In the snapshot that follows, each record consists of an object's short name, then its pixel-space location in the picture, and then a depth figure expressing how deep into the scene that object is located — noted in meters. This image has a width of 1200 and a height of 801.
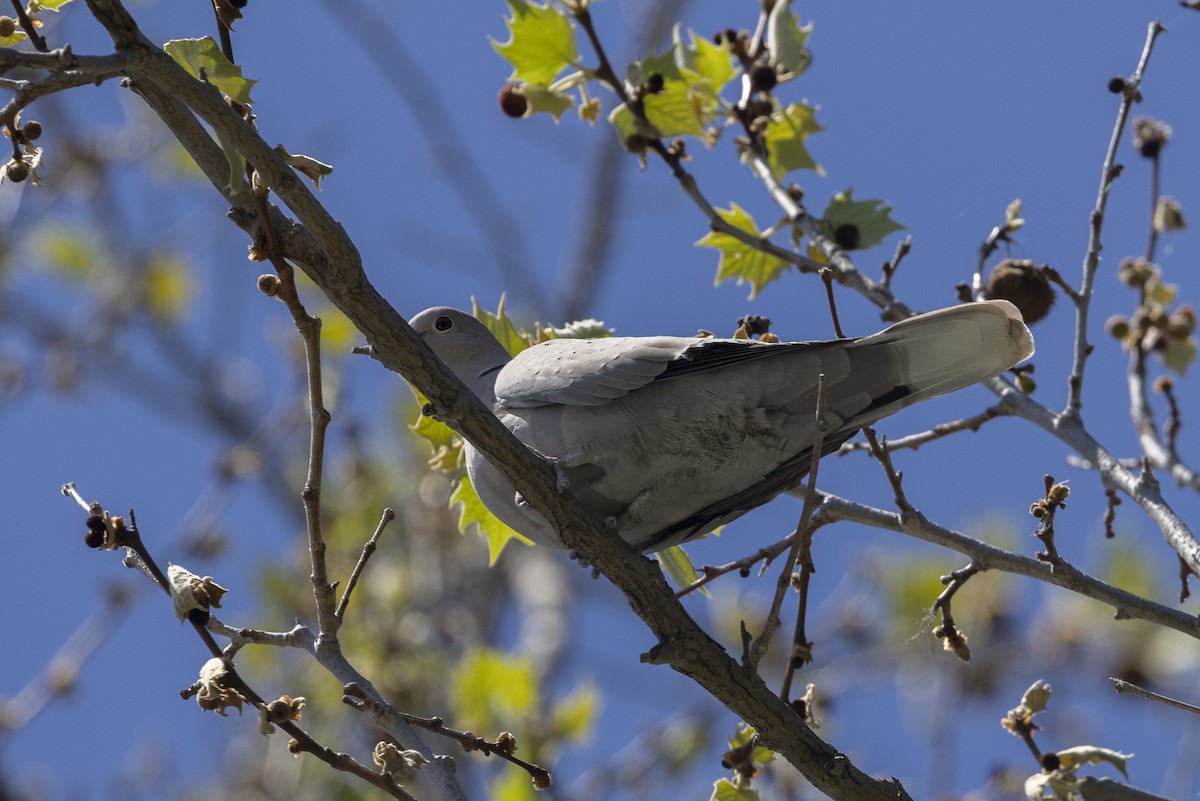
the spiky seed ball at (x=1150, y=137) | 8.29
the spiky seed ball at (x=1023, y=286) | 7.67
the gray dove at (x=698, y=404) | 6.92
